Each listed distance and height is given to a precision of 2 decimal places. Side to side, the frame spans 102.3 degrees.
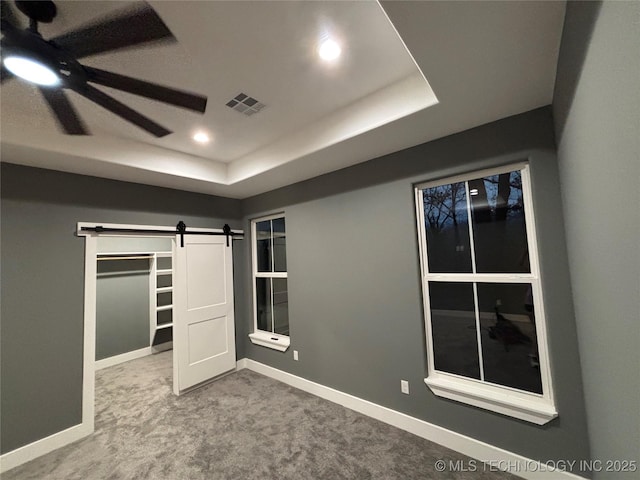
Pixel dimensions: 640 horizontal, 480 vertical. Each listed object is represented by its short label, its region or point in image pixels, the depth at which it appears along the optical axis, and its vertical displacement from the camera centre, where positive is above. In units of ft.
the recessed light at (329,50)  4.89 +4.06
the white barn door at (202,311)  10.67 -2.12
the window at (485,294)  6.17 -1.16
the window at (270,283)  11.76 -1.11
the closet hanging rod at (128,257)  13.67 +0.54
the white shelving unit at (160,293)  15.35 -1.73
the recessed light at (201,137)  8.30 +4.16
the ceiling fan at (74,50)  3.52 +3.29
